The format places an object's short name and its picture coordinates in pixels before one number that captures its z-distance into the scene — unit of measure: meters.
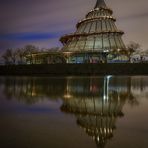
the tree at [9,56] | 51.32
